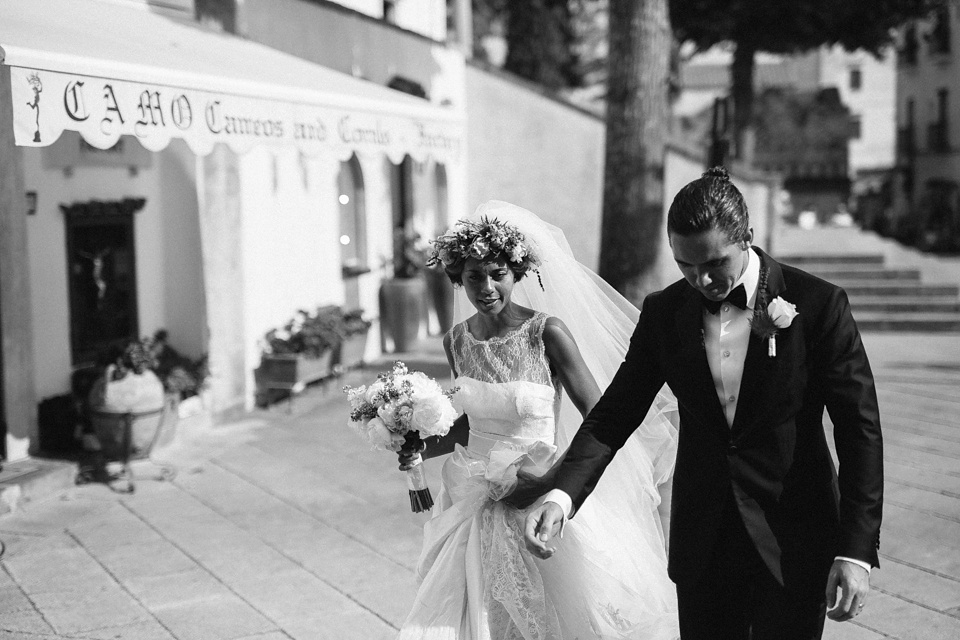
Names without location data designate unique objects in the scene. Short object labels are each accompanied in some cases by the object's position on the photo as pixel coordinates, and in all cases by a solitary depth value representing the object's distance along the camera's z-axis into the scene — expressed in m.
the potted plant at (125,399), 7.38
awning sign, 5.77
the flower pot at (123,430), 7.41
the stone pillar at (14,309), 7.27
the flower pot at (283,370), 10.06
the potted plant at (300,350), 10.09
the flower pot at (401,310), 13.12
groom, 2.86
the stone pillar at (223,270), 9.36
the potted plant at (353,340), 11.28
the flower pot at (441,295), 14.27
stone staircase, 15.41
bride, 3.82
